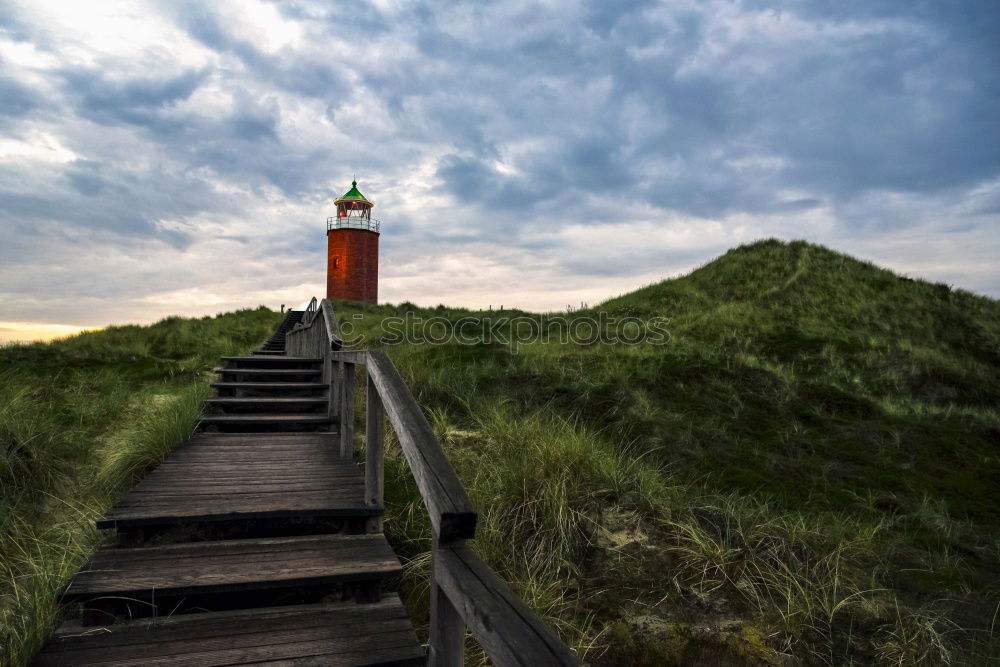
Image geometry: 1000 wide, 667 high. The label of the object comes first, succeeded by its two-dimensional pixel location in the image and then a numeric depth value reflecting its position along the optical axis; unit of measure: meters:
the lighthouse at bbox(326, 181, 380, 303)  35.81
